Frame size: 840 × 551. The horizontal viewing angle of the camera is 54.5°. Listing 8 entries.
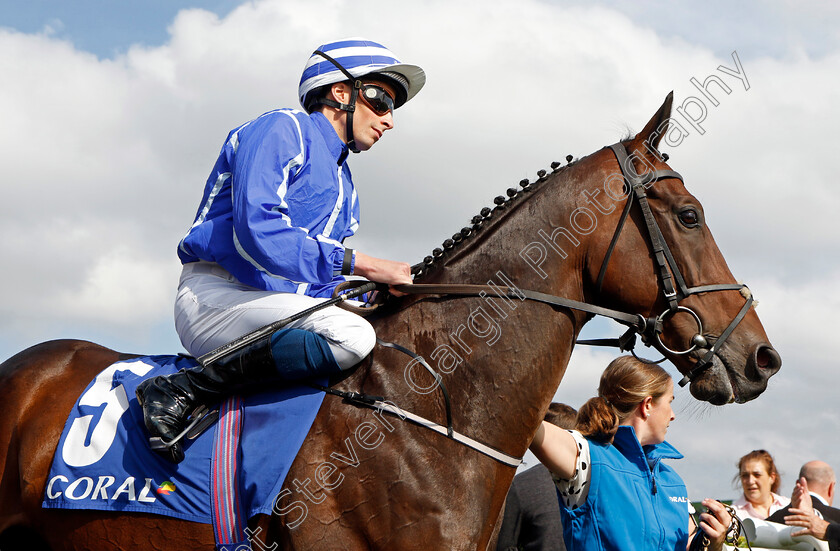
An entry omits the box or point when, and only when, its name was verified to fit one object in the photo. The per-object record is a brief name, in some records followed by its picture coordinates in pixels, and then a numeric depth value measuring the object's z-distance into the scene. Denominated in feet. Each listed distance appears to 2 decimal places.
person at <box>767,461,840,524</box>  26.37
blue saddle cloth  11.41
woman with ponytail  14.33
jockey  11.65
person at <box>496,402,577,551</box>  18.21
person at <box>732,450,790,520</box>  27.48
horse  11.25
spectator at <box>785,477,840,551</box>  20.93
